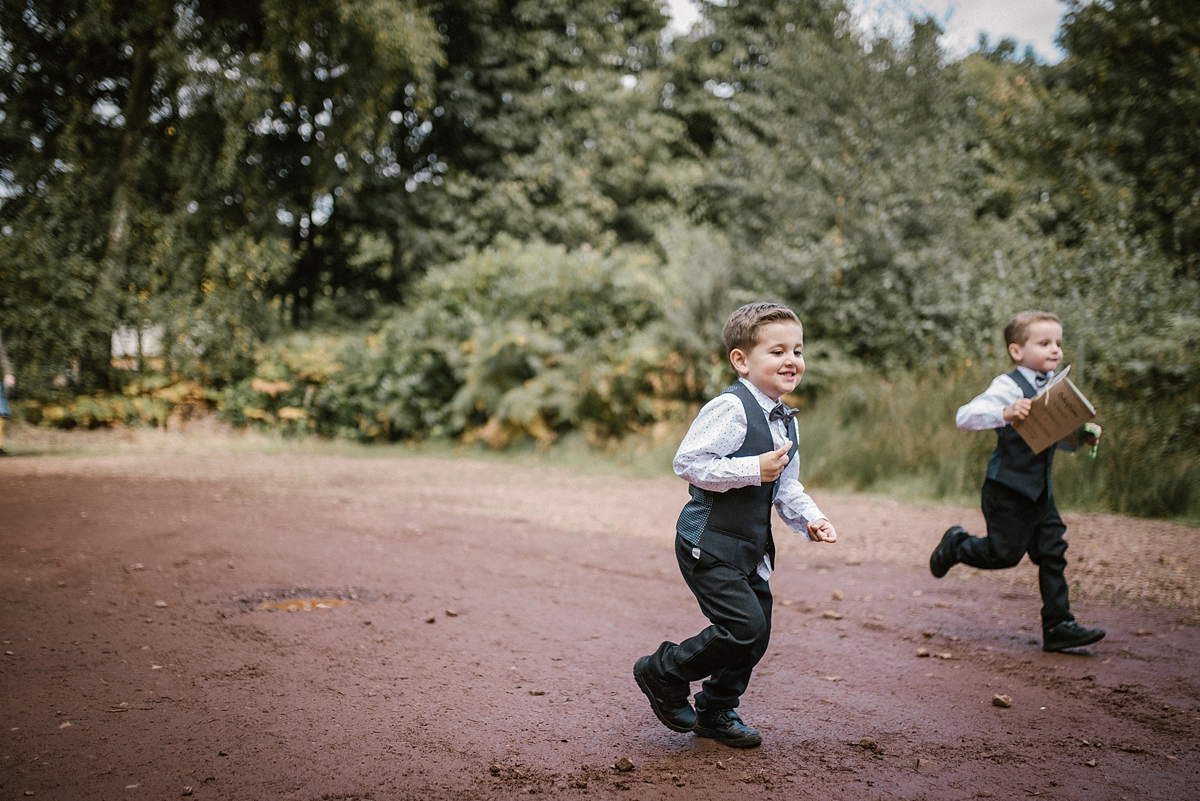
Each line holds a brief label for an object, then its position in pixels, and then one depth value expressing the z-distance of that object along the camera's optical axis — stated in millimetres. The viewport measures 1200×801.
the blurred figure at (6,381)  10359
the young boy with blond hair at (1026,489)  4207
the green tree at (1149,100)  11172
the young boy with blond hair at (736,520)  2877
